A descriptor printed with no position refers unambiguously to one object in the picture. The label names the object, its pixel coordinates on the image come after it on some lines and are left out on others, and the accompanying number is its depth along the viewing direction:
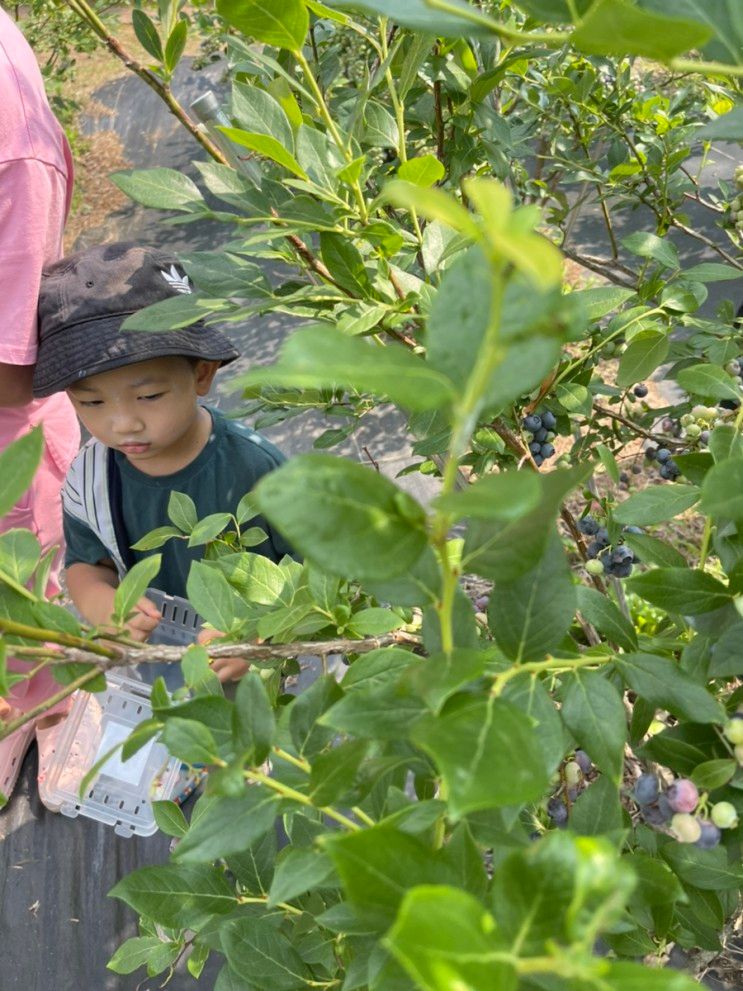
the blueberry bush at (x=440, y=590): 0.25
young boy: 1.26
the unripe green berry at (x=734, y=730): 0.49
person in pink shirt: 1.36
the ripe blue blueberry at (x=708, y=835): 0.49
